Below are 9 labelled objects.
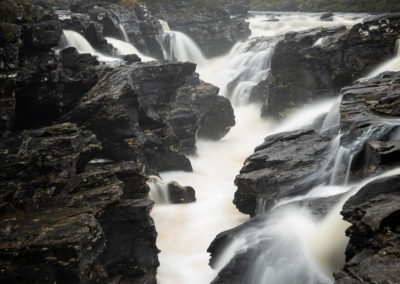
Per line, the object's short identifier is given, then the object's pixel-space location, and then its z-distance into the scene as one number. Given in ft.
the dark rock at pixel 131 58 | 85.17
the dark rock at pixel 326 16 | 165.89
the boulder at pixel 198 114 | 81.30
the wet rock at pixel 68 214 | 28.17
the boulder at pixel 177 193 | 58.44
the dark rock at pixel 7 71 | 38.06
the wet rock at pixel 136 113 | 51.70
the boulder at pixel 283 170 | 43.70
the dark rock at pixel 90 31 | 93.09
